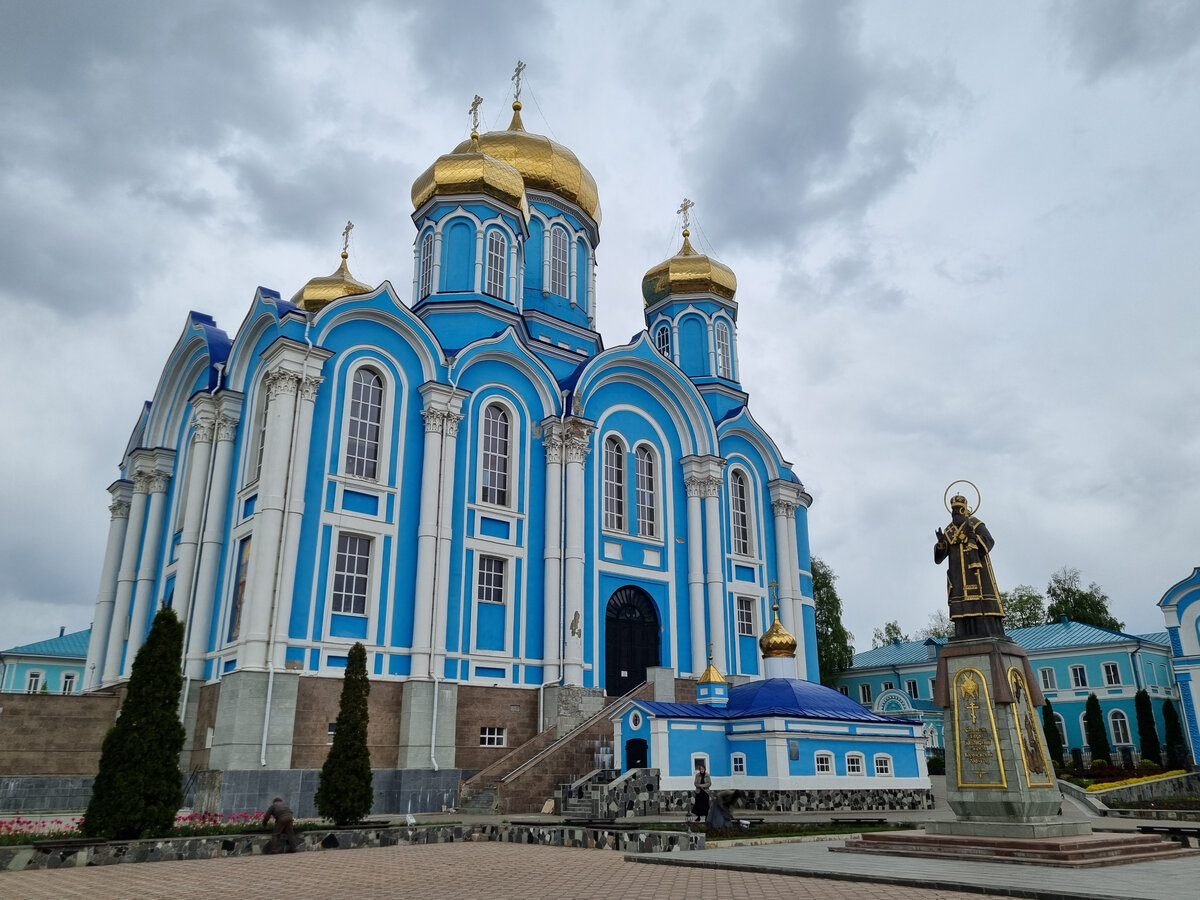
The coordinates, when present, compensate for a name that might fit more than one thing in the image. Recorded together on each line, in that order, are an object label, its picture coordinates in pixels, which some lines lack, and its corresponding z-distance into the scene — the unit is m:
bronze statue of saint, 12.32
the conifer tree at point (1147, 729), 31.97
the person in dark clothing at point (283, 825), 11.78
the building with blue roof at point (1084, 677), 38.88
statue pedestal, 11.13
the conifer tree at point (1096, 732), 32.16
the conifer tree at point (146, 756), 11.48
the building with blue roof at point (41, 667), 38.66
